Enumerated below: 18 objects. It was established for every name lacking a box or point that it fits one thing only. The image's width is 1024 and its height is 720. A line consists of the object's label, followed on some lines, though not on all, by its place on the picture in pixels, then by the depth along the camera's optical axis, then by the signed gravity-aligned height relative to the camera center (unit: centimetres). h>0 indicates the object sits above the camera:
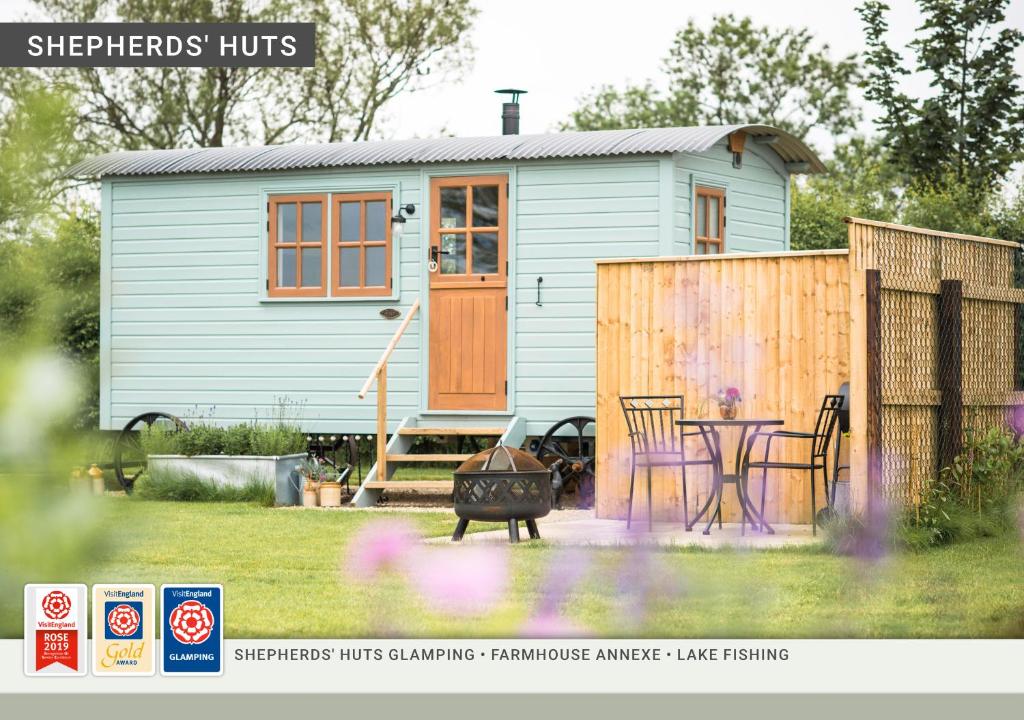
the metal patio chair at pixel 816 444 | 1566 -12
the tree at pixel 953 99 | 1697 +229
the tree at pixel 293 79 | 3291 +457
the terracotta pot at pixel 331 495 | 2078 -54
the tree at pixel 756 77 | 4162 +530
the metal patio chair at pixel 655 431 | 1689 -5
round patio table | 1591 -25
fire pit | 1488 -35
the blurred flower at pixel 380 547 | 1401 -70
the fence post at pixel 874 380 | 1450 +23
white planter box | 2130 -36
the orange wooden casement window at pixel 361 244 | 2275 +148
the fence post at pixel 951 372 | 1598 +30
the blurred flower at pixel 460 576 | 1142 -72
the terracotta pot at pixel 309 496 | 2106 -55
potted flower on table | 1692 +12
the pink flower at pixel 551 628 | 883 -69
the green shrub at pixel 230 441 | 2159 -14
